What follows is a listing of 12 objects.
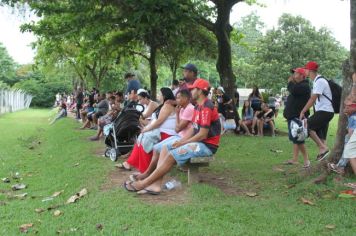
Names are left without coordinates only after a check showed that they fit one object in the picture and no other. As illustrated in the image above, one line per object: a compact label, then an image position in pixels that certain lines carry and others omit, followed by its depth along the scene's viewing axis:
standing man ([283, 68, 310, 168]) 8.23
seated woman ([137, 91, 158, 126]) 8.78
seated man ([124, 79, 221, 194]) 5.98
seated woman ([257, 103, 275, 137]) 13.62
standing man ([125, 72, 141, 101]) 10.99
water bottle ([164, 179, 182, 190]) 6.34
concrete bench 6.11
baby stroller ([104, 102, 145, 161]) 9.17
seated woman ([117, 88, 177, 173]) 6.97
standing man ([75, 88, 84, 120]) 22.72
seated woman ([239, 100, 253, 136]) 13.83
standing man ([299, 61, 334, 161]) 7.55
